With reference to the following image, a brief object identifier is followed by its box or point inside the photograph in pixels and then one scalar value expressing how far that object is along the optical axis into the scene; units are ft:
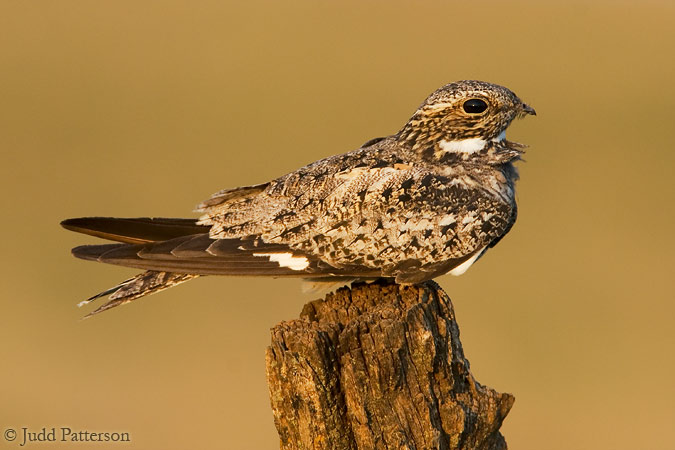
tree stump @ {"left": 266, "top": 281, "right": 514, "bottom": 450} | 29.48
